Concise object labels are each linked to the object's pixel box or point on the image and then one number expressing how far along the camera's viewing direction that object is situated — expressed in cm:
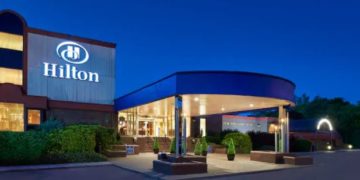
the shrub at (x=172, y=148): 2268
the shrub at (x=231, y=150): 2131
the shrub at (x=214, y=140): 3241
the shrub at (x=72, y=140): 1966
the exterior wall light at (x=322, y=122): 4588
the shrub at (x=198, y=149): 2391
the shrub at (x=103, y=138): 2229
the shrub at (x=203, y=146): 2416
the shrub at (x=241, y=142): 2861
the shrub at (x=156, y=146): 2814
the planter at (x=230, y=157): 2128
